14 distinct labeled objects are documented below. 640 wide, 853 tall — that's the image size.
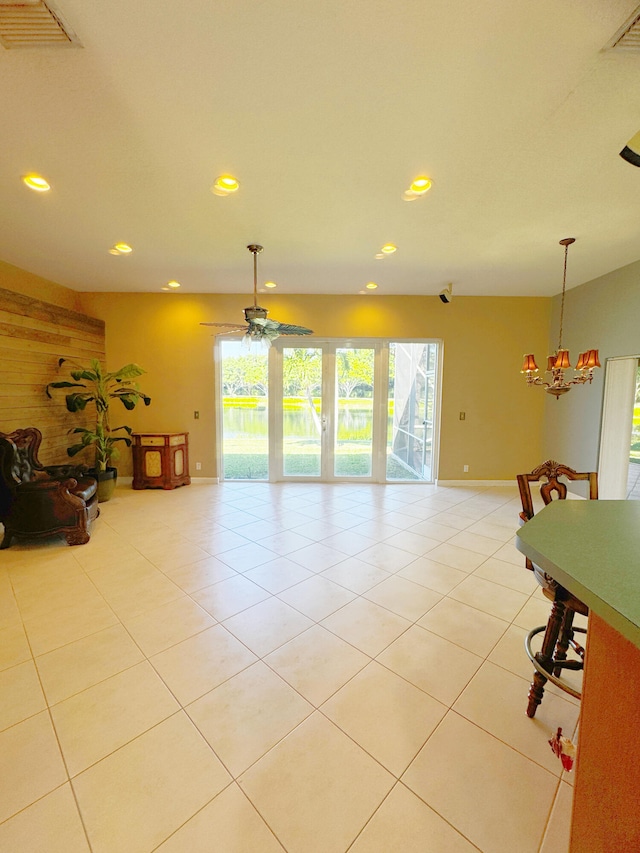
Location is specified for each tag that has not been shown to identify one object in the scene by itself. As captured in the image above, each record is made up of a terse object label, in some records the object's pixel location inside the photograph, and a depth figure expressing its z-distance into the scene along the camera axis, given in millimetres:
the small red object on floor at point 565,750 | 1212
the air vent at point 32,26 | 1307
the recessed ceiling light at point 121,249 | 3584
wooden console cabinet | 5121
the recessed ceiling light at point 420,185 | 2383
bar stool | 1518
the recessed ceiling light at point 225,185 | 2391
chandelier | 3342
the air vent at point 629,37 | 1344
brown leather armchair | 3176
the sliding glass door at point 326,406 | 5547
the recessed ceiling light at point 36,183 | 2406
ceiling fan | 3307
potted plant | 4547
